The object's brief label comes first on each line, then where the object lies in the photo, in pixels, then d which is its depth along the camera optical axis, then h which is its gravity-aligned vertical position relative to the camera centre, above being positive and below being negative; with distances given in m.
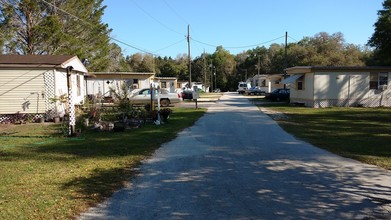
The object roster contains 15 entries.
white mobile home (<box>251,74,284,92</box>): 53.41 +1.55
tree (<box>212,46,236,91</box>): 101.00 +6.05
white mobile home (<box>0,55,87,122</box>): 17.97 +0.24
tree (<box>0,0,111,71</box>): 29.30 +5.53
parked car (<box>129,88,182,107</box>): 27.77 -0.37
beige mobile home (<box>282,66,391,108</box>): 26.55 +0.36
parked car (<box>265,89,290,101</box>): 36.77 -0.34
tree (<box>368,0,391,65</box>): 33.44 +5.21
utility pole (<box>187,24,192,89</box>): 42.51 +6.02
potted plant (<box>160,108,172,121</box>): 16.22 -0.92
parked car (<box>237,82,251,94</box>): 63.91 +0.67
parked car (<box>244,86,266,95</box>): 55.69 +0.10
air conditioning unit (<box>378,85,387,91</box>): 27.11 +0.28
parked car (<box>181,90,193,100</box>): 40.51 -0.32
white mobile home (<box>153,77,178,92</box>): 45.75 +1.15
